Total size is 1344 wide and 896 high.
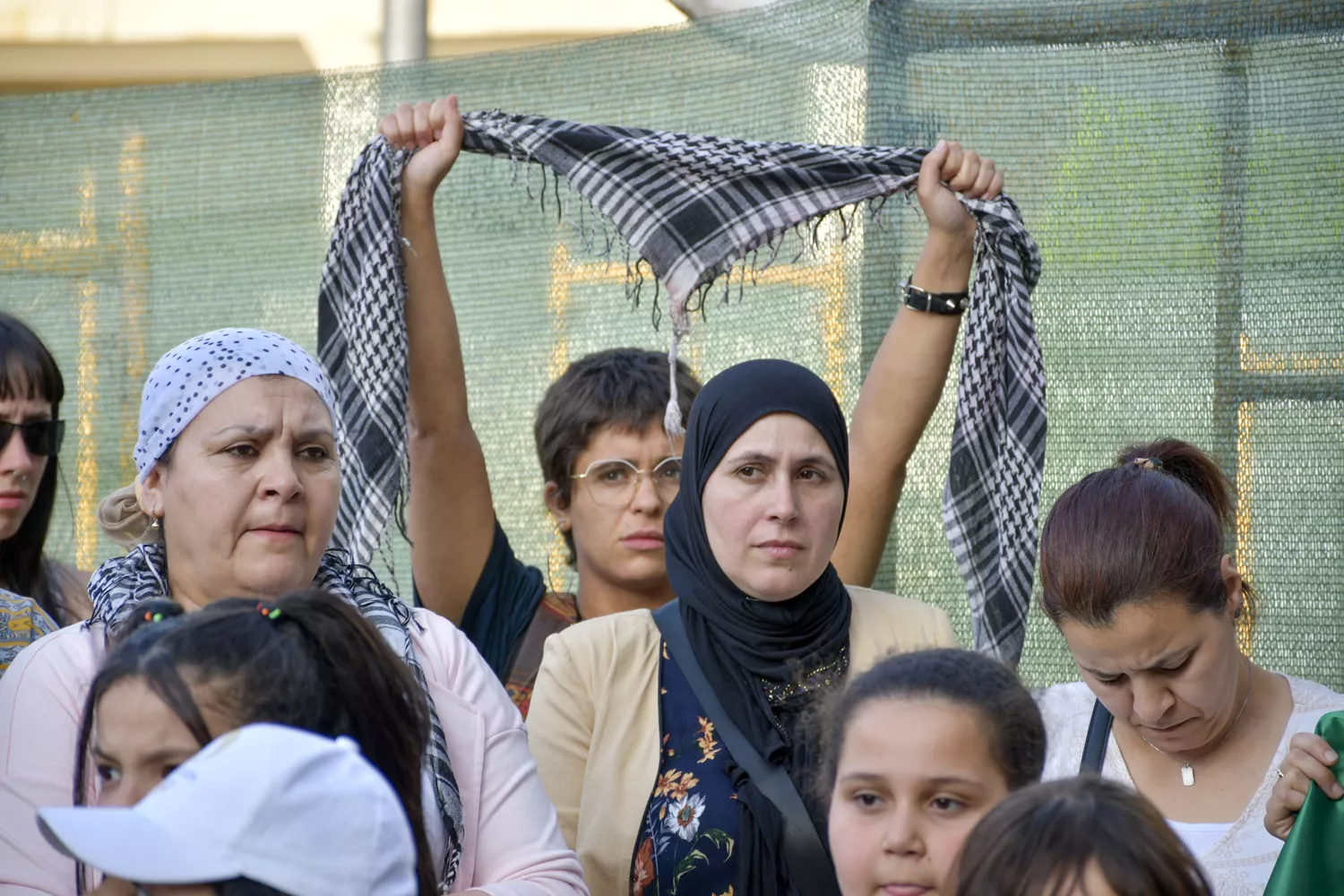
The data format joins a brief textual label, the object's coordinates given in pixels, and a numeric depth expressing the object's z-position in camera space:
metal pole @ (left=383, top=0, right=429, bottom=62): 11.95
